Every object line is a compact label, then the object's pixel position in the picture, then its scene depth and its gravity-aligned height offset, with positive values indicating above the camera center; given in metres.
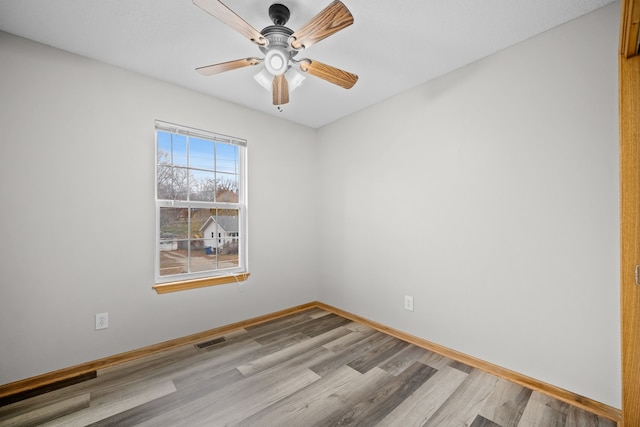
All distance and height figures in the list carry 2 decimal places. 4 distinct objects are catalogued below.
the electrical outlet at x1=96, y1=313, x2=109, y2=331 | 2.19 -0.84
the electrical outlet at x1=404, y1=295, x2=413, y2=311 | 2.69 -0.87
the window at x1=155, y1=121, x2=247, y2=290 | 2.61 +0.11
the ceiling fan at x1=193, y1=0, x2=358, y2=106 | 1.38 +1.02
